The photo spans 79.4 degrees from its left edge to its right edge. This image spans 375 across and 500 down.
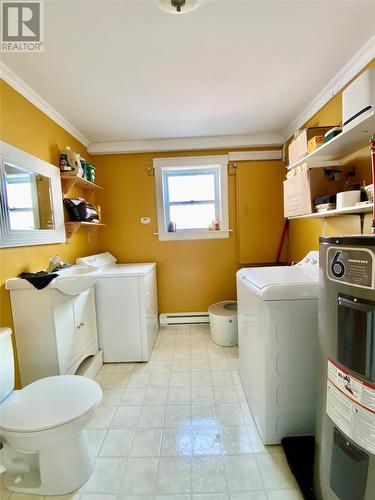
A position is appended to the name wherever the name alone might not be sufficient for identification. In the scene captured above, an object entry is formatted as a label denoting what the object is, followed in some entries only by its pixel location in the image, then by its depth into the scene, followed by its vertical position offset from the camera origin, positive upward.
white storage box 1.10 +0.65
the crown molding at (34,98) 1.44 +1.03
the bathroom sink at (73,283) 1.46 -0.32
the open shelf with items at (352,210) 1.24 +0.09
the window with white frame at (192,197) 2.76 +0.43
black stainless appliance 0.70 -0.49
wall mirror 1.40 +0.26
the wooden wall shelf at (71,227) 2.11 +0.07
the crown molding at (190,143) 2.65 +1.02
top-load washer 1.21 -0.70
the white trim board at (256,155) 2.71 +0.87
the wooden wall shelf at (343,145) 1.17 +0.51
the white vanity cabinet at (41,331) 1.43 -0.62
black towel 1.39 -0.27
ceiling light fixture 1.02 +1.03
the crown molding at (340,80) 1.37 +1.04
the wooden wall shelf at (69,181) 2.05 +0.51
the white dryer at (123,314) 2.11 -0.77
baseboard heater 2.94 -1.14
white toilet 1.00 -0.88
